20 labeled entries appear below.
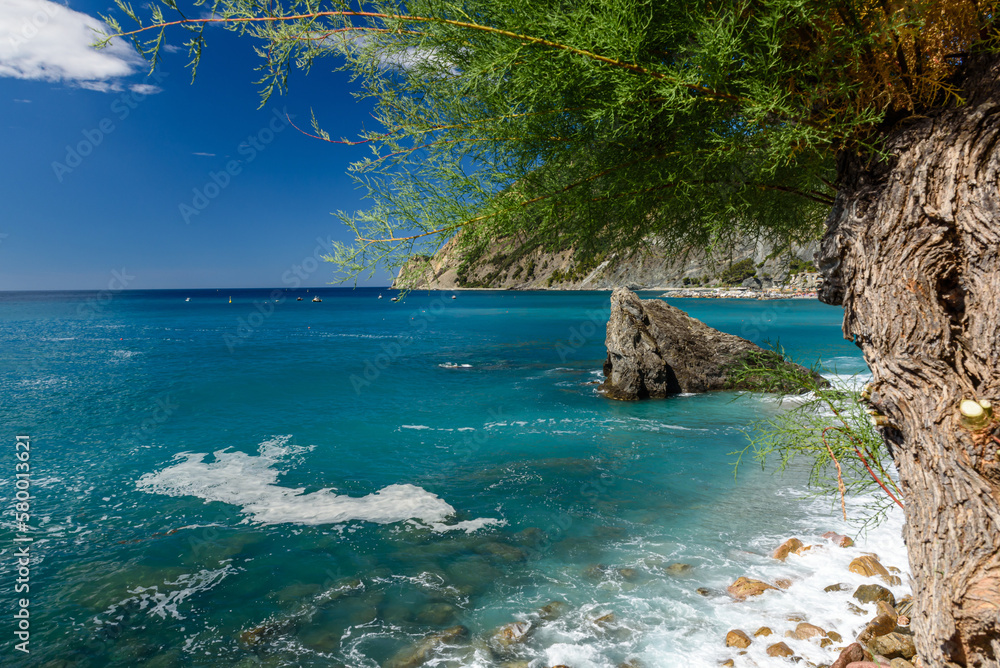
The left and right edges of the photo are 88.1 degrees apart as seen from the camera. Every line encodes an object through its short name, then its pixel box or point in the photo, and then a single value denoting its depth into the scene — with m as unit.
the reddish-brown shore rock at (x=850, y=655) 5.80
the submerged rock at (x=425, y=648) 6.56
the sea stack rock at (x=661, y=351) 22.19
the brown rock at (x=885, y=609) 6.56
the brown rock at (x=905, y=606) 6.15
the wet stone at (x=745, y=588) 7.59
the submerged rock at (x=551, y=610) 7.37
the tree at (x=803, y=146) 2.72
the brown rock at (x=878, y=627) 6.30
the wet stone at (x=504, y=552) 9.17
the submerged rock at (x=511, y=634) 6.84
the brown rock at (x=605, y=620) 7.11
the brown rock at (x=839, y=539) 8.95
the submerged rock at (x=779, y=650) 6.23
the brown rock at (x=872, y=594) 7.11
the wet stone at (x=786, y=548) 8.71
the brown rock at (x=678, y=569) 8.38
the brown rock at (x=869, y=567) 7.80
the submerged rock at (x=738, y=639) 6.47
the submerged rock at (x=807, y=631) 6.52
